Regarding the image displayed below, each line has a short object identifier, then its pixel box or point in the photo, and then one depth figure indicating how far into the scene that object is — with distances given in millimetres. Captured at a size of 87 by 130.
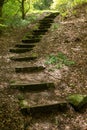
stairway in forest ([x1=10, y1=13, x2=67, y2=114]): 5778
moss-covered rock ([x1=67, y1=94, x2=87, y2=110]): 6020
